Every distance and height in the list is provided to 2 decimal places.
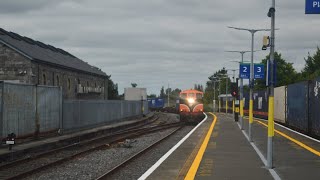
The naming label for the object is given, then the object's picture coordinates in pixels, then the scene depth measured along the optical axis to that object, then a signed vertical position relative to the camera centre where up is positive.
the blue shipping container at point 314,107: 22.14 -0.48
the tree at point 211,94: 132.31 +0.39
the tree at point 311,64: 98.56 +6.26
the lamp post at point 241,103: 31.88 -0.47
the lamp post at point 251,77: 22.81 +1.01
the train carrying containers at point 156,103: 98.74 -1.58
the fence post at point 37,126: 23.48 -1.48
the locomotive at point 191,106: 43.84 -0.93
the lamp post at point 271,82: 13.82 +0.38
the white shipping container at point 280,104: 36.06 -0.63
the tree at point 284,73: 98.81 +4.57
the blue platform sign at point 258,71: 30.95 +1.52
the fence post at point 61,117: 27.42 -1.22
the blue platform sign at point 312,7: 11.83 +2.08
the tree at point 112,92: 106.72 +0.67
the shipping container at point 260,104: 47.16 -0.86
